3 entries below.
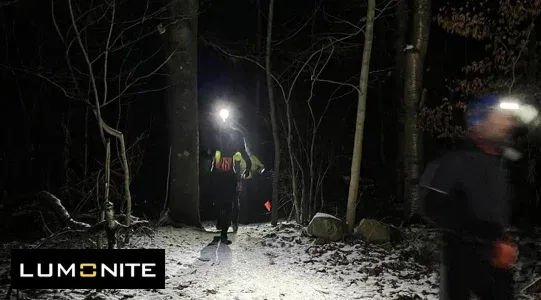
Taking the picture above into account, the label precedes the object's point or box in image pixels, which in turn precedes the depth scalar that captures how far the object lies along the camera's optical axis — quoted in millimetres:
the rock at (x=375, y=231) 8031
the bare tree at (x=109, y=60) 5801
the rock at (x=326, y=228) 8094
